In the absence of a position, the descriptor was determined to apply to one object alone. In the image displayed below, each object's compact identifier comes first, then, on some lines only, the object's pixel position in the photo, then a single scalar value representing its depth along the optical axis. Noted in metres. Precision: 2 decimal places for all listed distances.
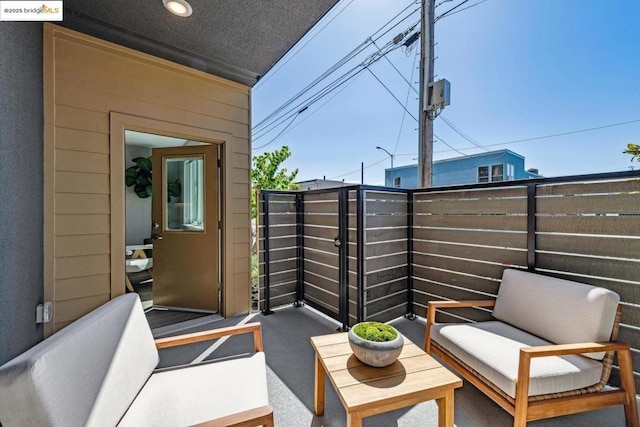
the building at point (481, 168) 10.09
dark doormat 3.08
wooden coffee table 1.22
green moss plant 1.46
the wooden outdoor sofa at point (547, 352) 1.47
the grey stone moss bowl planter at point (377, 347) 1.41
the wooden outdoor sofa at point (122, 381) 0.82
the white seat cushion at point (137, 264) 4.43
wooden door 3.31
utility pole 3.62
